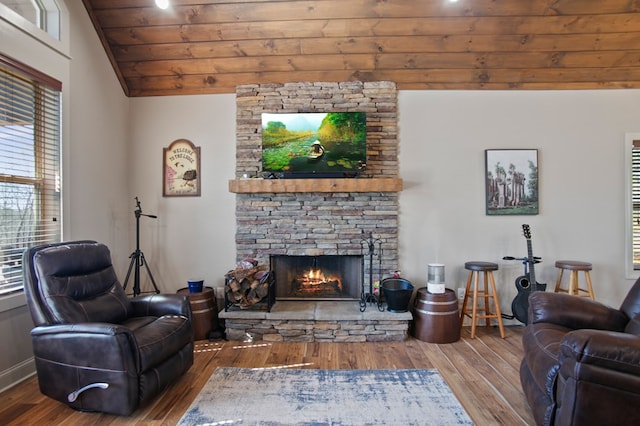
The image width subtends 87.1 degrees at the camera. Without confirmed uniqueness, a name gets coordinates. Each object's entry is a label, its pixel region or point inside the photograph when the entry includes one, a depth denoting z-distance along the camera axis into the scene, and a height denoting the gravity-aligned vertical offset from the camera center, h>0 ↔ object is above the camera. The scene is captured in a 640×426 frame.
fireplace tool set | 3.48 -0.65
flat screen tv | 3.56 +0.76
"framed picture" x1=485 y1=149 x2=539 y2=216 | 3.74 +0.37
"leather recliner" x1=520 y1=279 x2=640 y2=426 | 1.52 -0.80
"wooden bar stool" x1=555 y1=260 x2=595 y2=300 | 3.38 -0.65
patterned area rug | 2.05 -1.26
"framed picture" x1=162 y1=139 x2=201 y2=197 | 3.88 +0.48
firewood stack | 3.36 -0.75
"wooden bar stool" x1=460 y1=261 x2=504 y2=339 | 3.37 -0.86
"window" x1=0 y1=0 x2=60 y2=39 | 2.77 +1.70
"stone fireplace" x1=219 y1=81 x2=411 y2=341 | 3.76 +0.09
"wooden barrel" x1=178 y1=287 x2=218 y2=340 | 3.38 -1.02
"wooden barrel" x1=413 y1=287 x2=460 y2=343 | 3.28 -1.04
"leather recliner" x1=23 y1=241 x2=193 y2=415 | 2.04 -0.81
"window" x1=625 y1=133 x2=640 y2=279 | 3.74 +0.08
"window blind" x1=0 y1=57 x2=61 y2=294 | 2.51 +0.38
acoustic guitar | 3.45 -0.77
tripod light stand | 3.57 -0.54
